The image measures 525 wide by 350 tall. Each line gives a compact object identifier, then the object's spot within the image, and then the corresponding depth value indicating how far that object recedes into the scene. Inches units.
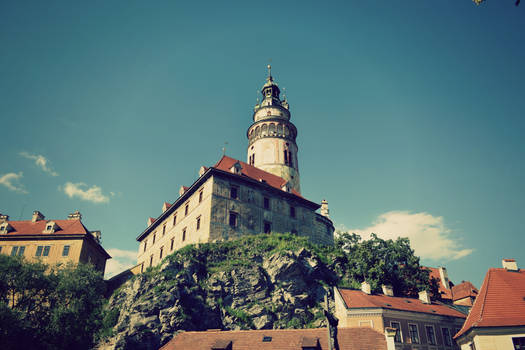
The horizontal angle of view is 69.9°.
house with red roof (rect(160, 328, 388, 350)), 848.3
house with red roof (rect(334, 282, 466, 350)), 1143.6
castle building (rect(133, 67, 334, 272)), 1669.5
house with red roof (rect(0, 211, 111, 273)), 1811.0
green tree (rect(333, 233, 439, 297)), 1445.6
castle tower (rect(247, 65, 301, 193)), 2320.4
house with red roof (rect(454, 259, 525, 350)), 890.1
